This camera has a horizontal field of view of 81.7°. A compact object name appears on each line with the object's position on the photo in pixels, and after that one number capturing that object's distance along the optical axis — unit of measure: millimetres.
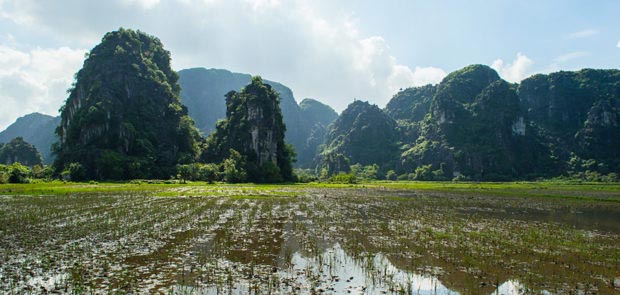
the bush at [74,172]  79062
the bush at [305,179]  107538
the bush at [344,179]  101125
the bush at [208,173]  84875
